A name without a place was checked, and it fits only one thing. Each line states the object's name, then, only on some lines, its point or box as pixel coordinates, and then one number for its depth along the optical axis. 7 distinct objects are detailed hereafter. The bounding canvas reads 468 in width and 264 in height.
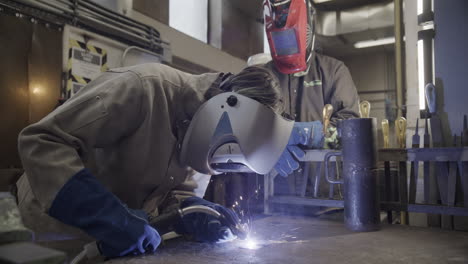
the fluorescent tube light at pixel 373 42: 5.62
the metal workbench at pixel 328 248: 1.01
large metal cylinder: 1.36
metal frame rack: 1.39
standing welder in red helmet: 2.11
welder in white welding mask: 1.00
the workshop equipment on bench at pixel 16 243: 0.39
